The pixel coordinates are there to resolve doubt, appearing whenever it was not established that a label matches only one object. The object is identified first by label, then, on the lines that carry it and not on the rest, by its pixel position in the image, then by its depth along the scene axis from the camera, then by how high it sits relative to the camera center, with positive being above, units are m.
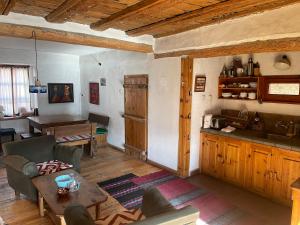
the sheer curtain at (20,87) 6.22 +0.02
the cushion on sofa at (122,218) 2.07 -1.21
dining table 4.85 -0.75
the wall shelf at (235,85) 3.93 +0.09
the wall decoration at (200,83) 3.87 +0.11
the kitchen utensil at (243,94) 4.03 -0.07
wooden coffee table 2.31 -1.17
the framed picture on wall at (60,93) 6.70 -0.14
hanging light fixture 3.69 +0.00
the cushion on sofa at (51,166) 3.22 -1.16
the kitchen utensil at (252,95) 3.91 -0.09
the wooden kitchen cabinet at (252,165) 3.07 -1.14
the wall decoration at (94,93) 6.24 -0.12
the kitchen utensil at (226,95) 4.23 -0.10
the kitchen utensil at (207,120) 4.08 -0.55
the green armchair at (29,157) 2.94 -1.02
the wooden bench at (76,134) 4.60 -0.97
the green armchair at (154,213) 1.48 -0.99
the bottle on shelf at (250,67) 3.85 +0.39
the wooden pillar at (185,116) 3.78 -0.45
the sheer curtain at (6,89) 6.02 -0.03
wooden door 4.69 -0.55
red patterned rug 2.85 -1.58
